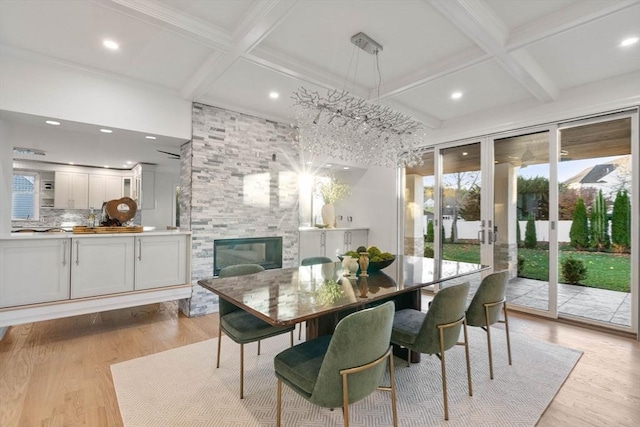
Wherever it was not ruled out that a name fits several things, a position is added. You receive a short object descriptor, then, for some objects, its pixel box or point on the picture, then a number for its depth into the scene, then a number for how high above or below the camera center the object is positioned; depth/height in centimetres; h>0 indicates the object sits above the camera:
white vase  567 +1
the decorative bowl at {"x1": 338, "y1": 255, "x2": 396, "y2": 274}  263 -43
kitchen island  281 -61
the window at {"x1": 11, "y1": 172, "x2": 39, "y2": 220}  659 +39
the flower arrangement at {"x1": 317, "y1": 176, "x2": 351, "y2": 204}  584 +48
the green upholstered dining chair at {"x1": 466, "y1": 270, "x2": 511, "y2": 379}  232 -66
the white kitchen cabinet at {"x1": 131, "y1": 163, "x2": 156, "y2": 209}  678 +65
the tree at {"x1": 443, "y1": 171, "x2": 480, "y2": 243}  465 +41
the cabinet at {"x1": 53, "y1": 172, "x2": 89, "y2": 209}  683 +53
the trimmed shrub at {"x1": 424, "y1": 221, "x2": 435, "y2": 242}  511 -28
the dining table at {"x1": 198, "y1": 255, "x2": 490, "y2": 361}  161 -49
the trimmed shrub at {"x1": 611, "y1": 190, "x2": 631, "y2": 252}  336 -6
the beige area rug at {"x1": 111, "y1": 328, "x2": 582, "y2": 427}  189 -126
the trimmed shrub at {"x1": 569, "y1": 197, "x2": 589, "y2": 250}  365 -13
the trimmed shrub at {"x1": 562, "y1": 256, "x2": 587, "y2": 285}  375 -66
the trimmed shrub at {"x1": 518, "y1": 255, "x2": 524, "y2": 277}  416 -64
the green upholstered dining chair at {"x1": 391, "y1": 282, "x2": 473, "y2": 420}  192 -73
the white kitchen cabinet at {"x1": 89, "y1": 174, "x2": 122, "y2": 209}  722 +62
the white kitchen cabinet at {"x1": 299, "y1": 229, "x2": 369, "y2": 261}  502 -46
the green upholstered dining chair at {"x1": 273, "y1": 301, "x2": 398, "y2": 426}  136 -71
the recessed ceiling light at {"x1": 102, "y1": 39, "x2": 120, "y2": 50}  261 +148
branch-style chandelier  263 +81
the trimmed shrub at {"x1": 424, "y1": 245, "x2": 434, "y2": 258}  511 -59
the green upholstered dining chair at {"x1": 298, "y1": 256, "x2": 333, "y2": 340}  331 -50
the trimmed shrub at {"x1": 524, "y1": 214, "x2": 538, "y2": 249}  400 -24
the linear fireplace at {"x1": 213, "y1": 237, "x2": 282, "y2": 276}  405 -52
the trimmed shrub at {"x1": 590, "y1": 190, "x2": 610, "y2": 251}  352 -8
